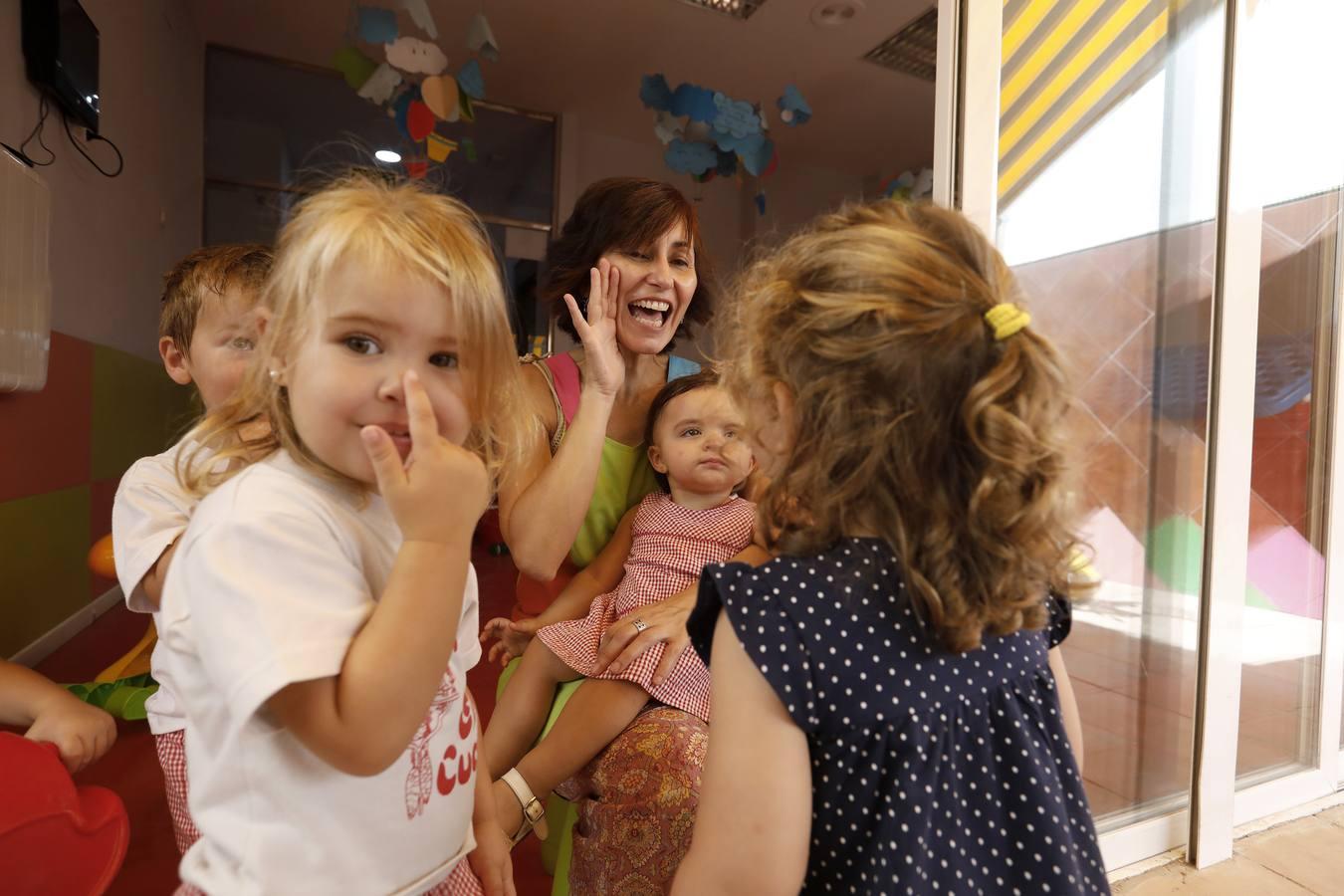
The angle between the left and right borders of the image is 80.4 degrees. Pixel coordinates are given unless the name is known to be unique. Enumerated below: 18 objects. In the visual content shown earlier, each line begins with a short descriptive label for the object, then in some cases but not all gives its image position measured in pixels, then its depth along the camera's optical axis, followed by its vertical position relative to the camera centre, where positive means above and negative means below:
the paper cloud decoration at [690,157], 3.79 +1.31
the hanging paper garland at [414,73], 3.50 +1.66
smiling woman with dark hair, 1.20 -0.06
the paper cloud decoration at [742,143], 3.79 +1.38
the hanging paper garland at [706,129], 3.74 +1.45
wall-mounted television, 2.51 +1.18
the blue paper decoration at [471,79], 3.92 +1.71
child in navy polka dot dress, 0.73 -0.16
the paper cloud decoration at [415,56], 3.58 +1.67
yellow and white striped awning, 1.60 +0.80
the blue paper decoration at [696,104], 3.72 +1.54
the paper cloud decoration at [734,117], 3.73 +1.48
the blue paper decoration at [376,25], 3.40 +1.71
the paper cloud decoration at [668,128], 3.87 +1.47
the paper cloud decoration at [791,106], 4.02 +1.67
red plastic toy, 1.03 -0.57
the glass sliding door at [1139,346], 1.74 +0.23
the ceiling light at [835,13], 4.34 +2.35
